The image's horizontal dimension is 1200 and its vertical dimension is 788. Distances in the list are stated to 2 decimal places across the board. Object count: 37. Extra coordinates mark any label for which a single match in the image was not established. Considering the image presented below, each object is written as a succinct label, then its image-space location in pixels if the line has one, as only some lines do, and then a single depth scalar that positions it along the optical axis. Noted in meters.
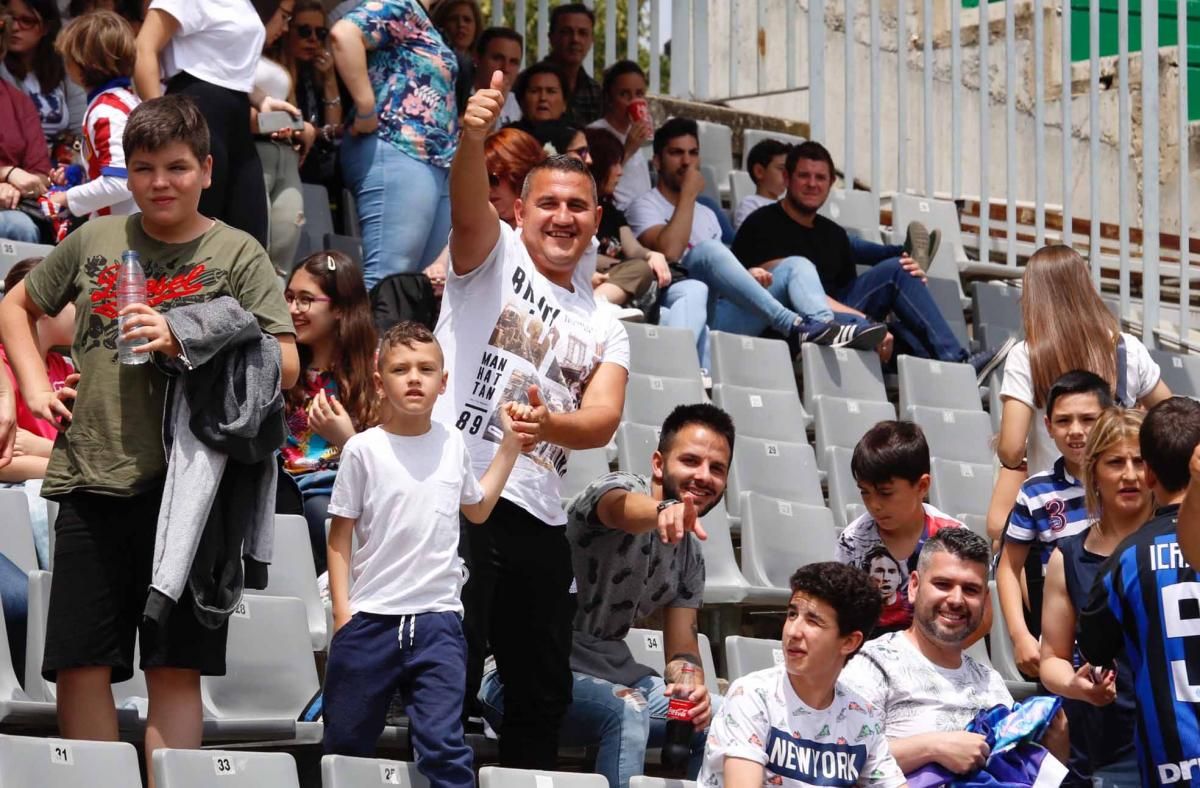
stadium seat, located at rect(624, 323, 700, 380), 12.77
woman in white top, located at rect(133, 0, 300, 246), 10.05
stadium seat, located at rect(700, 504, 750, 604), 10.48
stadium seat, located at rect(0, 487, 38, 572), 8.22
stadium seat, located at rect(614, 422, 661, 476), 11.35
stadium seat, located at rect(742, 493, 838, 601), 10.95
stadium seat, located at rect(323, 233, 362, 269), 12.79
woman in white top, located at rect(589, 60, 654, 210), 15.20
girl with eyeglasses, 9.54
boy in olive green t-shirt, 6.69
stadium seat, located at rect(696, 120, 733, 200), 17.44
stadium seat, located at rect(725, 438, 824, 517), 11.94
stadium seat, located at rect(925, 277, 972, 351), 15.69
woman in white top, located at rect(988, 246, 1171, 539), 9.67
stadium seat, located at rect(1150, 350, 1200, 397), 15.18
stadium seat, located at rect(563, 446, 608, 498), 11.04
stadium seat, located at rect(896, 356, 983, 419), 13.55
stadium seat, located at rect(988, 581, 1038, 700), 11.00
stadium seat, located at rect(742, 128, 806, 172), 17.61
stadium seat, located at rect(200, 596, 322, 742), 8.39
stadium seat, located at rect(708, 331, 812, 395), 13.09
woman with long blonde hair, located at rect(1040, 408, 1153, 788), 7.71
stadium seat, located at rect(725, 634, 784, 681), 8.98
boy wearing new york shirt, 7.13
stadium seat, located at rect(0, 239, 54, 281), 10.59
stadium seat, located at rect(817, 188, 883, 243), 16.73
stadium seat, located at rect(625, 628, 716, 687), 9.15
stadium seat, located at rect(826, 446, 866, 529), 11.93
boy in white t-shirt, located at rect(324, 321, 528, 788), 7.15
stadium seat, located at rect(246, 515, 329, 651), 8.94
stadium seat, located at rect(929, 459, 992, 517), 12.37
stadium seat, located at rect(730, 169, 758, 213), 16.64
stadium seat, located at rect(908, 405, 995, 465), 13.14
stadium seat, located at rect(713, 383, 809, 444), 12.55
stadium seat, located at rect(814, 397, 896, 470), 12.67
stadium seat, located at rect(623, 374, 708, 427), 12.16
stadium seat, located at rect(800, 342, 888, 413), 13.41
